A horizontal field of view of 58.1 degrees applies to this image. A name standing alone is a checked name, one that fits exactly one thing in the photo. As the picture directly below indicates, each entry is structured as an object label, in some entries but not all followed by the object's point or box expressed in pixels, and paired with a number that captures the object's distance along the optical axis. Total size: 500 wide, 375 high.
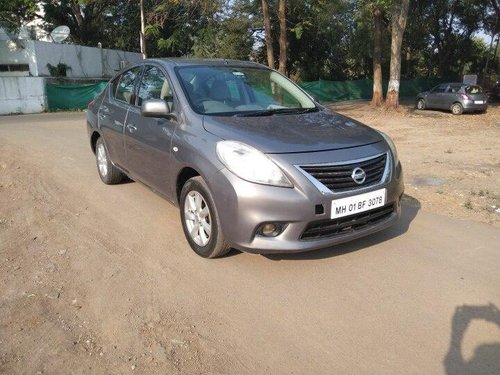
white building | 21.88
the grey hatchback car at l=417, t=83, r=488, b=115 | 20.31
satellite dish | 27.64
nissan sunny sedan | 3.36
